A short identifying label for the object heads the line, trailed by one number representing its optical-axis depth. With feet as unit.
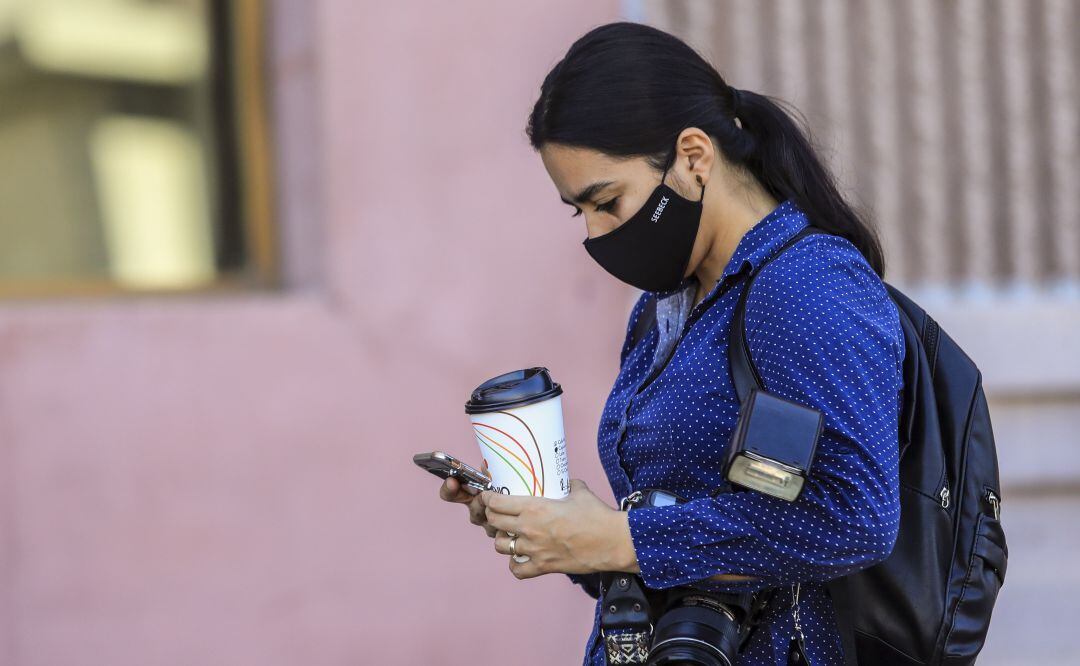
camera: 17.16
